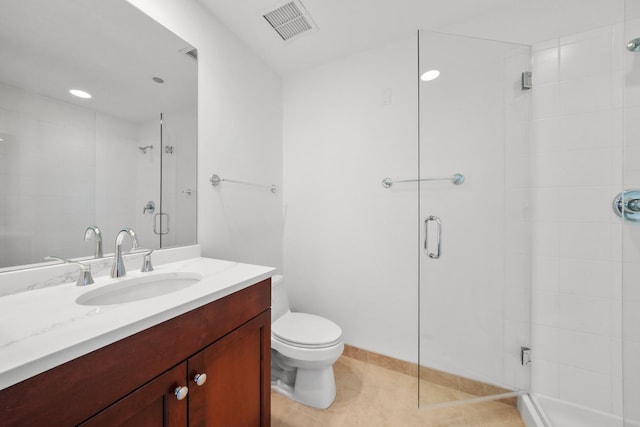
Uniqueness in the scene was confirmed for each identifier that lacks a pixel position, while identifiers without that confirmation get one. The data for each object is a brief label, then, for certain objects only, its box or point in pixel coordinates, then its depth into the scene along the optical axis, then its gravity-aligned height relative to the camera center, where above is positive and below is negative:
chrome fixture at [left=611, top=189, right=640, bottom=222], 0.96 +0.04
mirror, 0.78 +0.34
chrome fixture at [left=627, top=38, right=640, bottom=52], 0.94 +0.68
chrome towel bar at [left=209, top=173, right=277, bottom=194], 1.42 +0.21
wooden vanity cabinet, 0.42 -0.39
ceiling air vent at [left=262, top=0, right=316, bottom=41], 1.40 +1.21
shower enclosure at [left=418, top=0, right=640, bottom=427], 1.16 -0.06
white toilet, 1.28 -0.79
